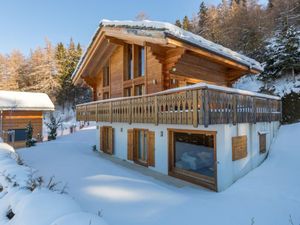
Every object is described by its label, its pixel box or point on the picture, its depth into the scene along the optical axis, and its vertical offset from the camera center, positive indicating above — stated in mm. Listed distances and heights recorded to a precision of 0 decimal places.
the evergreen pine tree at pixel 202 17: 39312 +19413
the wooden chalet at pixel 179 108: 7566 +337
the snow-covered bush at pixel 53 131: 22406 -1492
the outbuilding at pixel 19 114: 20438 +341
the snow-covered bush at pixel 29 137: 18891 -1849
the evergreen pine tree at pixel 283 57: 18167 +5177
